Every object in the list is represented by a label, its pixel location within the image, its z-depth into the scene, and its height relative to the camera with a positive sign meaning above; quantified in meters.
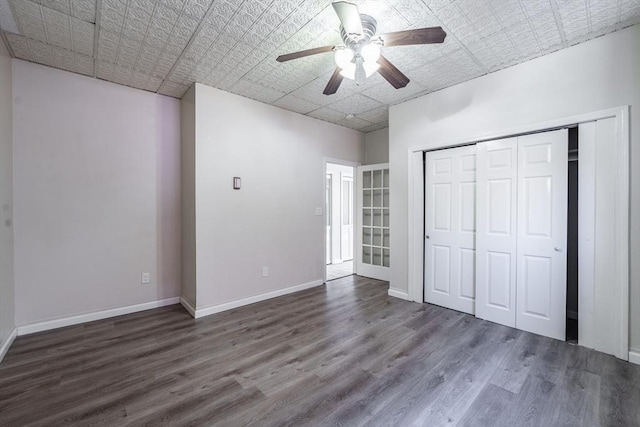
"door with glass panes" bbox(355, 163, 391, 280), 4.79 -0.20
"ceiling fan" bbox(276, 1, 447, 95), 1.75 +1.18
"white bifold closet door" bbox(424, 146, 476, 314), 3.25 -0.19
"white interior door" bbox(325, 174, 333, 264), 6.43 -0.03
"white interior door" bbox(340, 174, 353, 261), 6.72 -0.16
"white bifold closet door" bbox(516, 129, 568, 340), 2.59 -0.20
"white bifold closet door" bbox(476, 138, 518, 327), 2.88 -0.20
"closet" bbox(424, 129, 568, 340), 2.64 -0.19
